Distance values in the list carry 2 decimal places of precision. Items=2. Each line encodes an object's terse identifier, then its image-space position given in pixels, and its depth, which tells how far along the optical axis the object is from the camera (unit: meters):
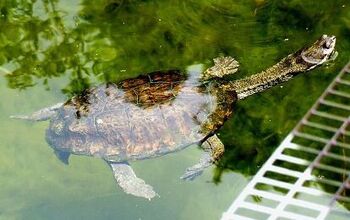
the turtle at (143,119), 3.89
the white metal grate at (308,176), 3.87
